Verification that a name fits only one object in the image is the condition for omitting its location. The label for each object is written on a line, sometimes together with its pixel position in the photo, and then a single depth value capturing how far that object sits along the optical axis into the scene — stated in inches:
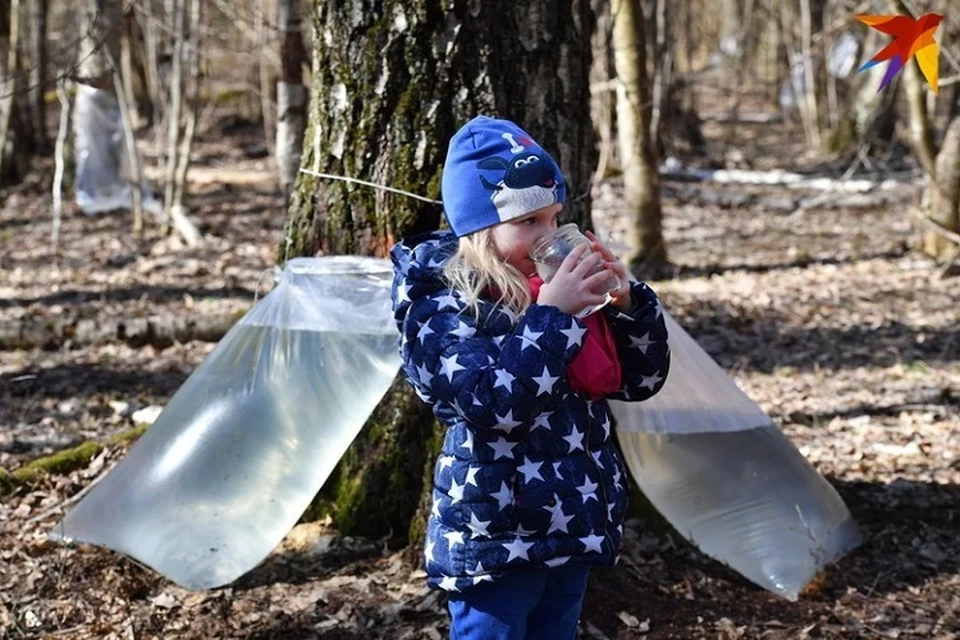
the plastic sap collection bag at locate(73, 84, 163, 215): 515.8
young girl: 93.7
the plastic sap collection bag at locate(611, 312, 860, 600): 151.8
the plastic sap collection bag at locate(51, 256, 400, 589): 140.2
